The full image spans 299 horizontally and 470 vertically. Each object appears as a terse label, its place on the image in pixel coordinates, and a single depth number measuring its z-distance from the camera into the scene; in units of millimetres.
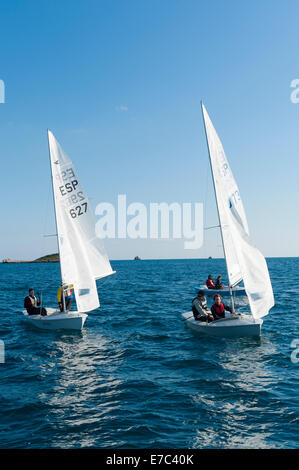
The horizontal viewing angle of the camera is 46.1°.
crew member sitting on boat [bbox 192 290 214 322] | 15862
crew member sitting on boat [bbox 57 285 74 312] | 17750
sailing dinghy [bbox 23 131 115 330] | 17906
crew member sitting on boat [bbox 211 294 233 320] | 15669
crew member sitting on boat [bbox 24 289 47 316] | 18116
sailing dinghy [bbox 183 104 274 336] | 15062
